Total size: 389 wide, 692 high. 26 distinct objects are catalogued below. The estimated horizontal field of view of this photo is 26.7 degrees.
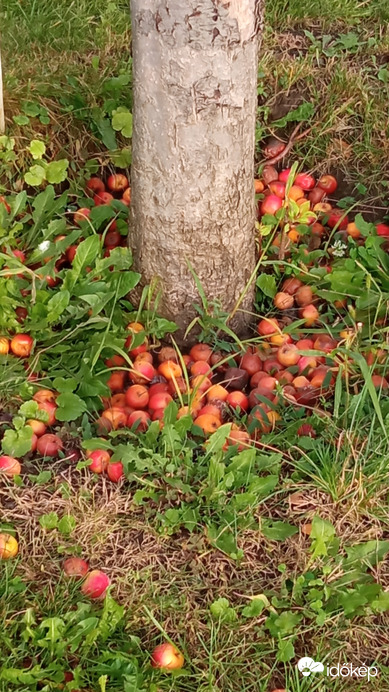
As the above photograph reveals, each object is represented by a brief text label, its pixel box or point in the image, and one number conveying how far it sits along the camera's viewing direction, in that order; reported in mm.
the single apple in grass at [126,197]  3400
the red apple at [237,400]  2760
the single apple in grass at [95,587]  2271
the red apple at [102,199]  3414
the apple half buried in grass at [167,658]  2121
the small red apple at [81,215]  3201
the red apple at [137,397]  2744
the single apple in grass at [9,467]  2531
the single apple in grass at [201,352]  2932
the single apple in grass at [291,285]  3199
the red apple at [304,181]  3590
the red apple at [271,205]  3365
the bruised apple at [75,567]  2307
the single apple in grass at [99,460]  2559
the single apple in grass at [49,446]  2607
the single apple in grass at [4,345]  2809
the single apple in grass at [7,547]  2340
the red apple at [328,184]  3605
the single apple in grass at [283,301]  3146
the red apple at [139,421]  2646
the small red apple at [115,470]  2531
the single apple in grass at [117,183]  3486
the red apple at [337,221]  3449
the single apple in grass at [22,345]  2807
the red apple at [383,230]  3316
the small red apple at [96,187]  3447
